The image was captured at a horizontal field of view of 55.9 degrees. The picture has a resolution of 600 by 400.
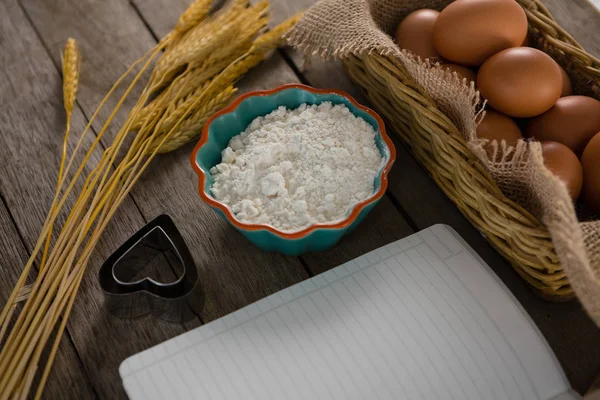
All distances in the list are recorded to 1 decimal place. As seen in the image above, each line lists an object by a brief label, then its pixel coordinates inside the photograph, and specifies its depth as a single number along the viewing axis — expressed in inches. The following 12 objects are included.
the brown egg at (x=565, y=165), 29.0
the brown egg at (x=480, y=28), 31.9
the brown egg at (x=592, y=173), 29.6
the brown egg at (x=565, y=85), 33.4
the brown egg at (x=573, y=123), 31.2
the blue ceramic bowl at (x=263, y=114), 29.0
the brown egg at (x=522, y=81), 30.5
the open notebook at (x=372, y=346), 27.4
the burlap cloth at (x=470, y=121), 24.6
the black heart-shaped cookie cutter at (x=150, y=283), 28.6
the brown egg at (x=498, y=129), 31.1
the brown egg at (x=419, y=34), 34.6
